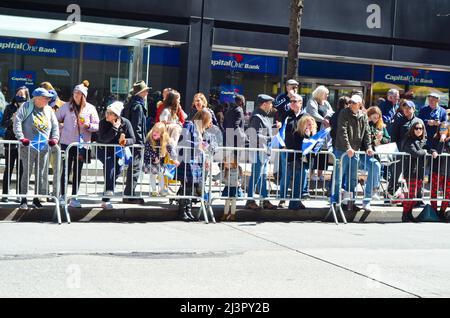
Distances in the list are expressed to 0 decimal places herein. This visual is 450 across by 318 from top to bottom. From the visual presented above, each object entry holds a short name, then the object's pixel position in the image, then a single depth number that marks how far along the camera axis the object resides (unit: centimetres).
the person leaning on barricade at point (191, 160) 1227
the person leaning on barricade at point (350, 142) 1302
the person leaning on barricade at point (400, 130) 1368
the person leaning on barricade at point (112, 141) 1207
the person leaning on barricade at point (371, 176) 1328
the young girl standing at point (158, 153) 1212
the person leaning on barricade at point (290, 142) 1293
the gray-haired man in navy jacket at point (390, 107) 1617
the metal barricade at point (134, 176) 1207
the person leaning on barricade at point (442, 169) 1364
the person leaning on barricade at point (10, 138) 1195
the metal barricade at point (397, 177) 1317
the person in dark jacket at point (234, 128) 1318
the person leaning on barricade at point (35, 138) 1169
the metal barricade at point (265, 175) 1252
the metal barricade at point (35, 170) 1162
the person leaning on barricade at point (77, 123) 1228
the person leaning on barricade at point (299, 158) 1291
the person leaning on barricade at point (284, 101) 1359
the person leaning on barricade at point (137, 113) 1289
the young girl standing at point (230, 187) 1248
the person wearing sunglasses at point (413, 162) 1347
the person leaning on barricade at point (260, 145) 1277
